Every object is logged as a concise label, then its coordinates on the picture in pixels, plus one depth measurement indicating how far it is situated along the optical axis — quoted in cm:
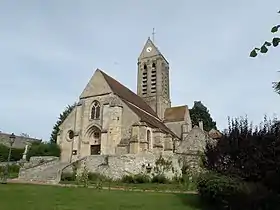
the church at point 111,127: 2099
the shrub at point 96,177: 1460
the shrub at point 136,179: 1396
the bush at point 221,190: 703
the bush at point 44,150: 2241
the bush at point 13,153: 2393
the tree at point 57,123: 3176
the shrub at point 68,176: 1526
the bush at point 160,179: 1394
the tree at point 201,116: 3430
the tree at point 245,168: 698
